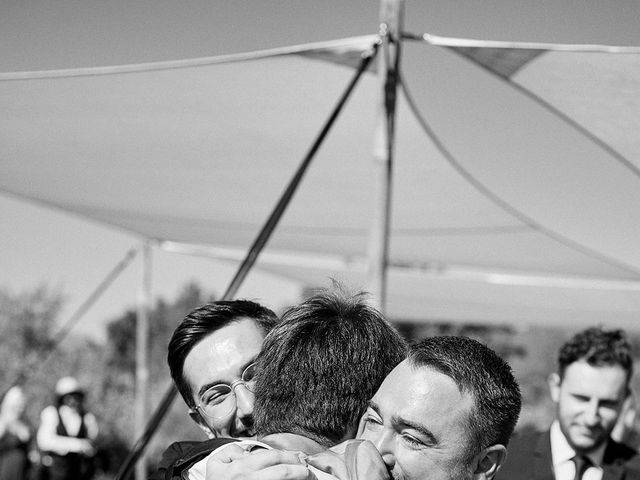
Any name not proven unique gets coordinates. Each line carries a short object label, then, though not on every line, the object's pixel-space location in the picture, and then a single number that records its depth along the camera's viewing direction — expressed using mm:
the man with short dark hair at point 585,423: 2770
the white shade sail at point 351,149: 3875
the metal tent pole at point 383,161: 3578
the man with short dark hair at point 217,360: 1733
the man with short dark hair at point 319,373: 1376
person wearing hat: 7578
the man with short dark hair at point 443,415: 1310
